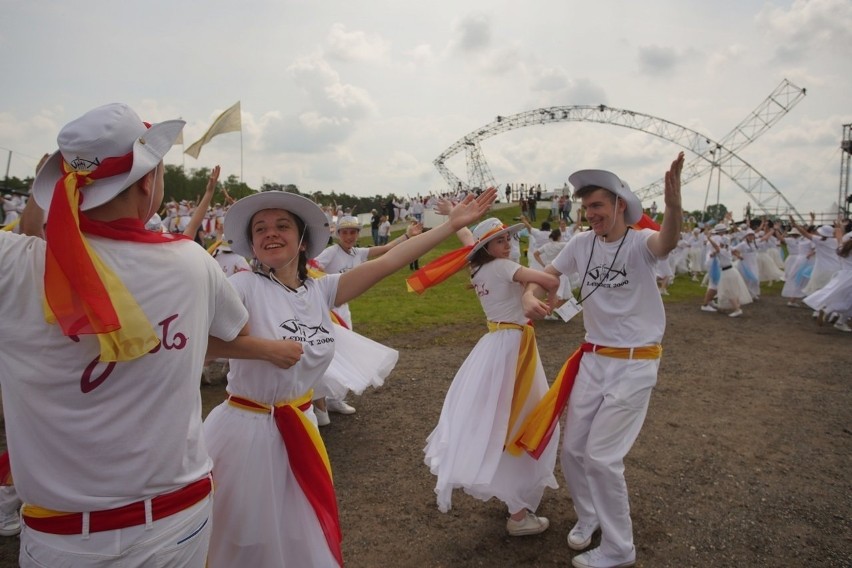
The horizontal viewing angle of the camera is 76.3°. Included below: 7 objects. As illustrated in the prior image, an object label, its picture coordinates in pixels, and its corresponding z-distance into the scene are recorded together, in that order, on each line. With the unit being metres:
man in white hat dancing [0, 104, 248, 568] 1.56
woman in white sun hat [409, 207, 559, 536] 4.11
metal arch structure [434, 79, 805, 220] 41.16
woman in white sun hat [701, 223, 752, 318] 13.88
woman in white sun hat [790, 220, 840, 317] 14.73
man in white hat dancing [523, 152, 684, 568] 3.70
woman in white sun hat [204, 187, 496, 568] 2.61
